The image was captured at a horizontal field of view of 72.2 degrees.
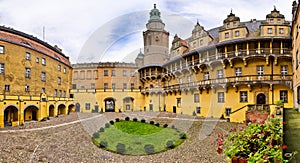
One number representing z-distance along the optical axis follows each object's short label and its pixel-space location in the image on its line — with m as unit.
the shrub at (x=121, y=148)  15.27
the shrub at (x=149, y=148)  15.11
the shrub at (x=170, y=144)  15.95
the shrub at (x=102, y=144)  16.46
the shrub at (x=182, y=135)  18.20
